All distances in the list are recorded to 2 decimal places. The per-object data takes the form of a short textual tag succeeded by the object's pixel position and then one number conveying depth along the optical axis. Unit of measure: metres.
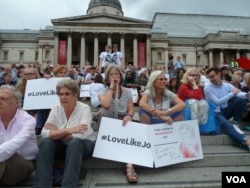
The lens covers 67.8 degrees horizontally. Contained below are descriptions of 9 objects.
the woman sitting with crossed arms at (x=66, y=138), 2.22
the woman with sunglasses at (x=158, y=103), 2.96
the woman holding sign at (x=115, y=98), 2.96
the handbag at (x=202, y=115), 3.39
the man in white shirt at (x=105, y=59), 8.89
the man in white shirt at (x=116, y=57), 8.84
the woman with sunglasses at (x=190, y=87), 3.52
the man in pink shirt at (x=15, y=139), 2.23
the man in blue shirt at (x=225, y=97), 3.75
